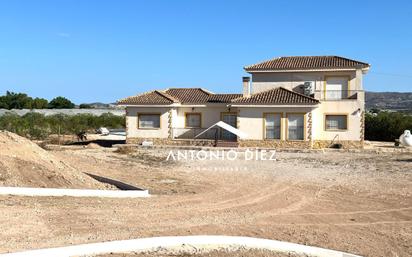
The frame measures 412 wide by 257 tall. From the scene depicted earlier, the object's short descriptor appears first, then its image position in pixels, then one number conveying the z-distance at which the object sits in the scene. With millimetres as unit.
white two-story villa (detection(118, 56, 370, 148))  28688
